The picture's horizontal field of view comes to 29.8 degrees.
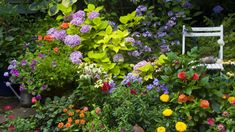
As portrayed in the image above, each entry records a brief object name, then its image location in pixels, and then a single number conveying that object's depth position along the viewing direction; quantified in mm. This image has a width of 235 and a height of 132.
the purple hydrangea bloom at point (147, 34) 5232
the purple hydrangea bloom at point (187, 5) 5580
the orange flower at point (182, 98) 3463
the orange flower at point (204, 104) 3385
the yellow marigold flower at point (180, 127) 3314
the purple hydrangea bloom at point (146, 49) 4996
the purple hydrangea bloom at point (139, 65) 4523
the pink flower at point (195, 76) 3485
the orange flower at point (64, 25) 5012
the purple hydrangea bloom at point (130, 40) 4773
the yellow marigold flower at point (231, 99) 3500
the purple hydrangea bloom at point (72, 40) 4703
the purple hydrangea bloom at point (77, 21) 4855
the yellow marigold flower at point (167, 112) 3453
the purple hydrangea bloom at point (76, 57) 4551
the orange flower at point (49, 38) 4844
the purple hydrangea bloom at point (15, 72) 4493
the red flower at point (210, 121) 3395
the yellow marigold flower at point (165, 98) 3564
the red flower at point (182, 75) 3488
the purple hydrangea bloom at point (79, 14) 4977
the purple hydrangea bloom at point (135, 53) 4864
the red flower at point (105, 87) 3836
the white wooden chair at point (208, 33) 5088
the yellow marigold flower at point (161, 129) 3355
